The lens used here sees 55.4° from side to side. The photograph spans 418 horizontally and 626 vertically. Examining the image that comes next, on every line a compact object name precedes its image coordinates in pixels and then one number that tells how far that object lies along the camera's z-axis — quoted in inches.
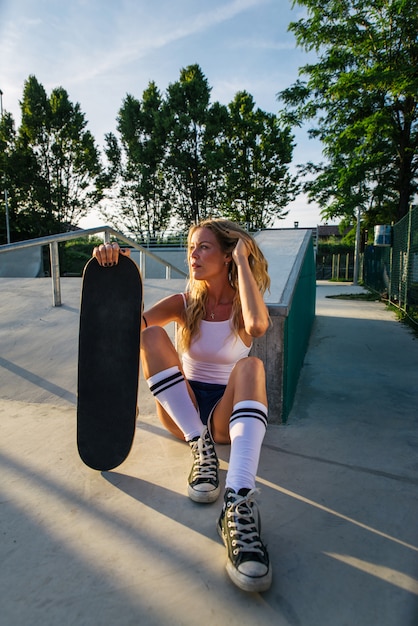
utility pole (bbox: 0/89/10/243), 809.2
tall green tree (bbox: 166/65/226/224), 844.0
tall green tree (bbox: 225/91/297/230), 860.6
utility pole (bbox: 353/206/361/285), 789.8
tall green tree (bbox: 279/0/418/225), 458.9
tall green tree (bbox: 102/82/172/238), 867.4
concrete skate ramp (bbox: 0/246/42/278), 484.4
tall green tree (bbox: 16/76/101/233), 789.9
